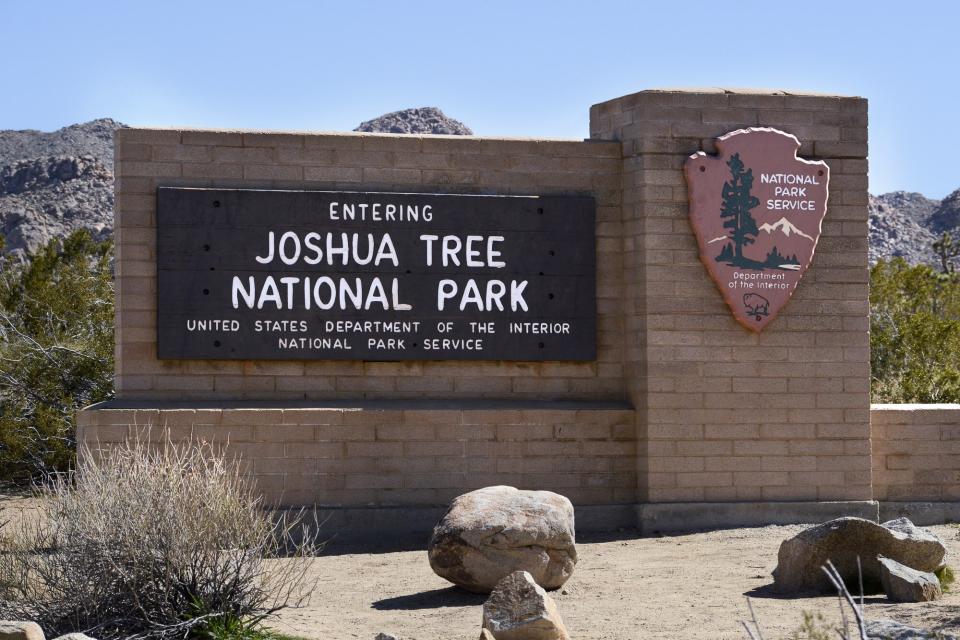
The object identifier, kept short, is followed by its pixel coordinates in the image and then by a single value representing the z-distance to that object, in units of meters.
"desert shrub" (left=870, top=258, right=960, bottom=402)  18.97
